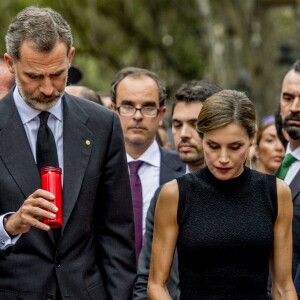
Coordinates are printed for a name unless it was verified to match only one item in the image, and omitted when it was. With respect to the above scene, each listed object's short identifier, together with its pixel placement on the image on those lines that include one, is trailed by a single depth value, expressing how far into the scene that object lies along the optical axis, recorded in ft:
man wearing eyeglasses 40.16
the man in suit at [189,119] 38.37
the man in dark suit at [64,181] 28.84
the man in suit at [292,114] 38.83
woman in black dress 29.37
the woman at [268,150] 50.49
